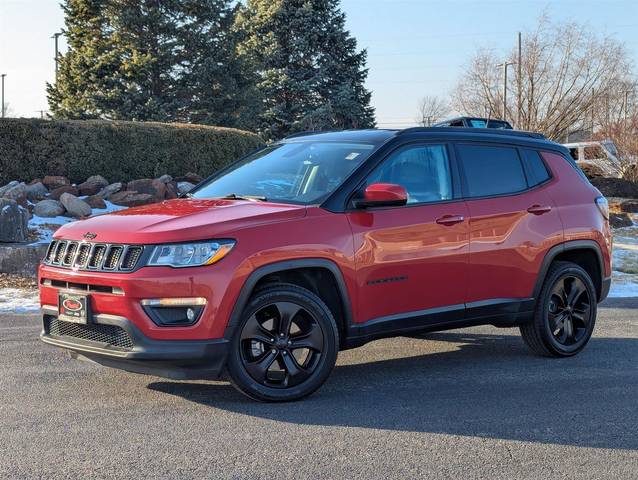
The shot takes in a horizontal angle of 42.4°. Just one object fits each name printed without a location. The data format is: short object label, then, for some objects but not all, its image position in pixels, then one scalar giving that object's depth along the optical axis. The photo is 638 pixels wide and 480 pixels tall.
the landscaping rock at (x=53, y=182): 14.95
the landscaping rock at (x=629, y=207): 20.82
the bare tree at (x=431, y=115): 57.03
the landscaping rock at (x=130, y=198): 14.45
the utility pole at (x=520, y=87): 30.42
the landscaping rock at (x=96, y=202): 14.57
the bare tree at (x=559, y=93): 29.62
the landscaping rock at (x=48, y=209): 13.60
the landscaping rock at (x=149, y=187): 15.03
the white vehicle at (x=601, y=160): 27.17
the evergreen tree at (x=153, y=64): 31.03
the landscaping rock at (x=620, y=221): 18.94
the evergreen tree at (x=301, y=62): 38.34
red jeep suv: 4.99
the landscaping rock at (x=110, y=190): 14.97
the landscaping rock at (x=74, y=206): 13.88
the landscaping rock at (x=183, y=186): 16.05
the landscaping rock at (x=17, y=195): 13.34
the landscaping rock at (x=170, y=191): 15.23
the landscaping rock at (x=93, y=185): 15.09
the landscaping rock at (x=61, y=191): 14.55
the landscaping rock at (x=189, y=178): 16.88
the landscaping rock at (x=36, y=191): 14.44
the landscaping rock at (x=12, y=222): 11.53
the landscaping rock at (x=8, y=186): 13.48
